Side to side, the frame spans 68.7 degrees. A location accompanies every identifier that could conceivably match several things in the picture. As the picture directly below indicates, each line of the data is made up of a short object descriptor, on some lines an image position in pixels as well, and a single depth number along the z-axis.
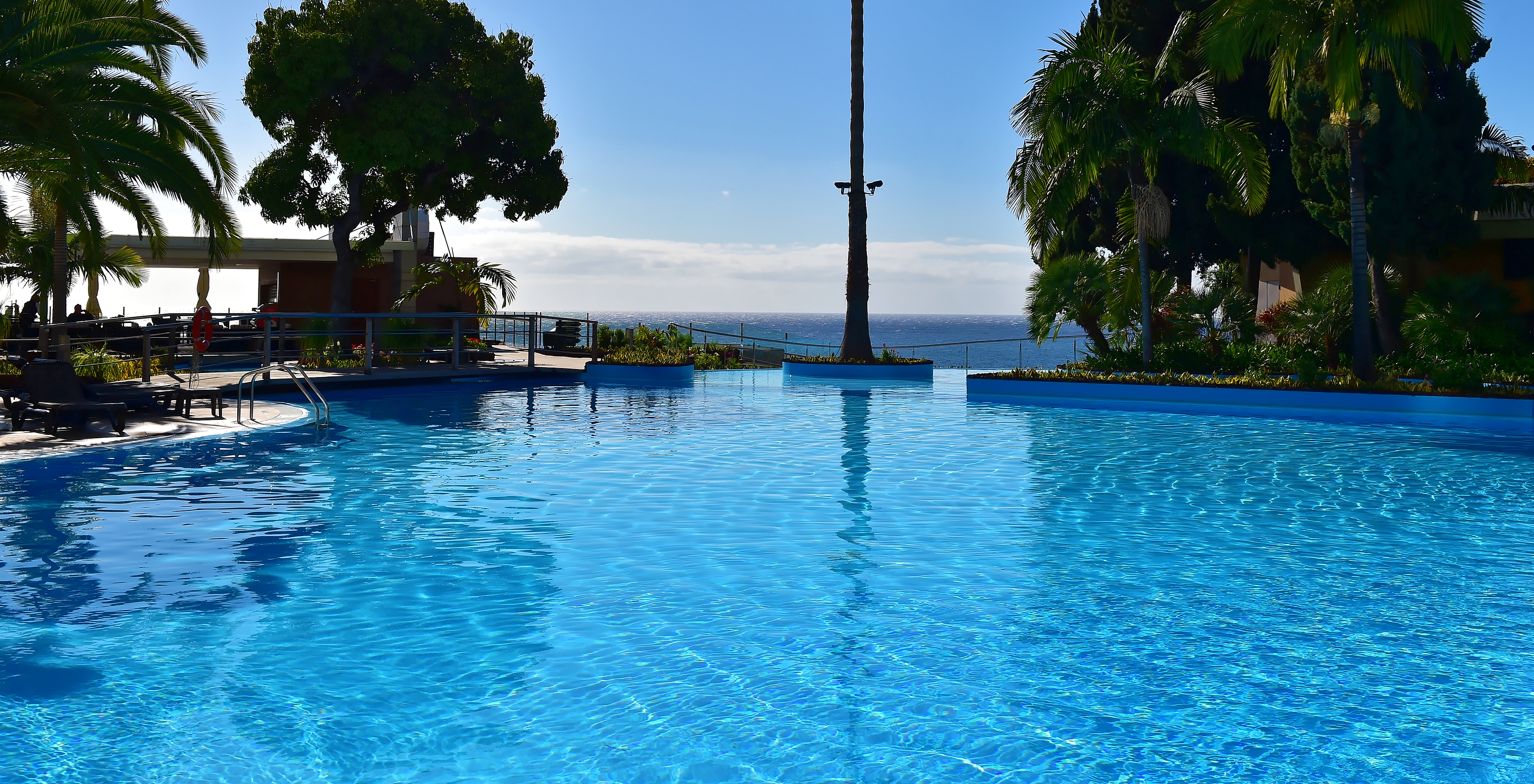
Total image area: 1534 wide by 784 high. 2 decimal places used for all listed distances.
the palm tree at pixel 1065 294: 23.09
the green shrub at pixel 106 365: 17.06
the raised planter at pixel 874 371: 26.86
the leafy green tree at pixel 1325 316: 21.08
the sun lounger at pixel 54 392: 12.51
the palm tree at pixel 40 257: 22.28
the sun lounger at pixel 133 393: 13.45
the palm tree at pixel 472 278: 25.92
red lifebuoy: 15.62
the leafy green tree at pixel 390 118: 25.31
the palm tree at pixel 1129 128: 20.48
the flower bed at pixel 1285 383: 17.42
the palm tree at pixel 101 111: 12.67
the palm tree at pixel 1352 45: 16.72
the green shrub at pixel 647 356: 24.58
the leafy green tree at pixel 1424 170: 20.23
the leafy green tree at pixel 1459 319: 19.02
